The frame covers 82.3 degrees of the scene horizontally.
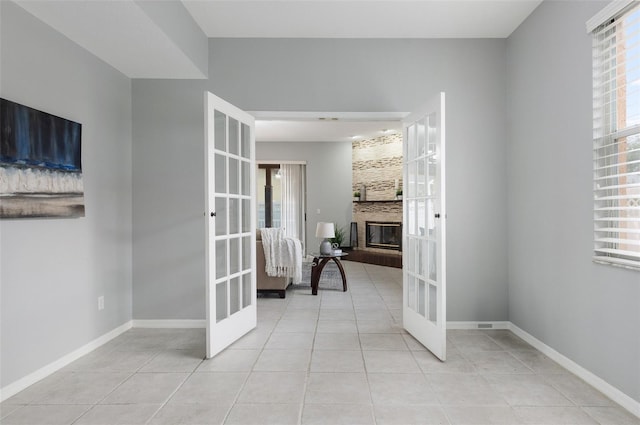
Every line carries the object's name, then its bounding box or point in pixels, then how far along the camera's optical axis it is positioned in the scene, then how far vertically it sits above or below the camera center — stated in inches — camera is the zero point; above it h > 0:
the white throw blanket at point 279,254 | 185.9 -22.4
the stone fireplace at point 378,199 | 309.6 +9.6
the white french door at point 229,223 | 112.3 -4.2
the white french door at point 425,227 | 109.8 -5.8
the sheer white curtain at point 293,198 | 362.0 +12.0
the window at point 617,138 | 83.1 +16.9
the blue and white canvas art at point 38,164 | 88.0 +12.7
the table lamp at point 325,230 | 221.3 -12.2
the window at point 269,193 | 371.6 +17.6
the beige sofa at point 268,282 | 190.2 -37.5
